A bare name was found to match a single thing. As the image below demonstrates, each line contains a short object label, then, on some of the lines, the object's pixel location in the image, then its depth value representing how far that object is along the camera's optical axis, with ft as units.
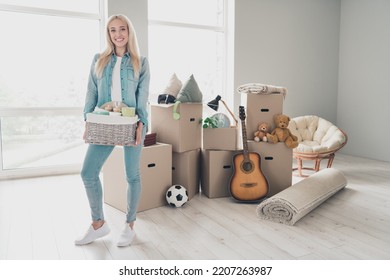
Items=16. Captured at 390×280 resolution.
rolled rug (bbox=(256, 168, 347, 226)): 8.22
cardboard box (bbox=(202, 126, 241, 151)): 10.38
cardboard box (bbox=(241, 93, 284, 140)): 10.61
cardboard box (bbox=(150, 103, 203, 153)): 9.71
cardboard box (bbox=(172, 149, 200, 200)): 10.00
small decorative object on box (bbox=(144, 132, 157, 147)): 9.41
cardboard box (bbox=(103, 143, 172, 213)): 9.06
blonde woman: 6.54
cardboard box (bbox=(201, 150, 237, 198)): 10.25
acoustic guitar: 9.72
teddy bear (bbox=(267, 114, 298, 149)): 10.28
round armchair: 12.89
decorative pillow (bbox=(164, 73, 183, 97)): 9.98
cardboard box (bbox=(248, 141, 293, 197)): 10.39
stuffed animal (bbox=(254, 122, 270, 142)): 10.42
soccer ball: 9.25
